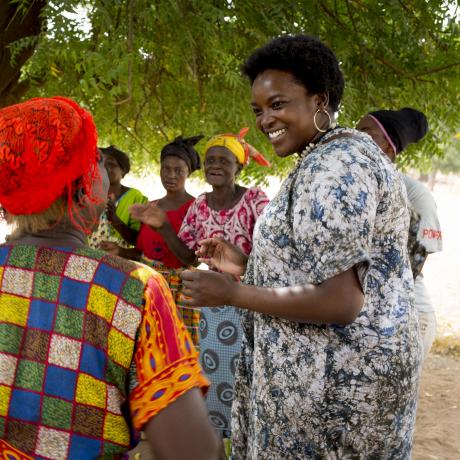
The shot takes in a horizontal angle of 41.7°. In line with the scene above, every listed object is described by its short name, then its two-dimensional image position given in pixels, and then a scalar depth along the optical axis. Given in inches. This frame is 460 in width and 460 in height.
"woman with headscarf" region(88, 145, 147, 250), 188.5
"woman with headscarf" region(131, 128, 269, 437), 141.0
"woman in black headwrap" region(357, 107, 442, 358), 129.0
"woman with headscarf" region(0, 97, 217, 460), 51.3
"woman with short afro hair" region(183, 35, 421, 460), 68.8
